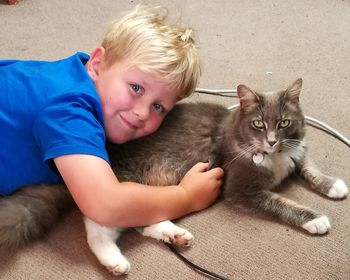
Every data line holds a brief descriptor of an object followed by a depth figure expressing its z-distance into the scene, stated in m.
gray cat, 1.17
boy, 1.05
